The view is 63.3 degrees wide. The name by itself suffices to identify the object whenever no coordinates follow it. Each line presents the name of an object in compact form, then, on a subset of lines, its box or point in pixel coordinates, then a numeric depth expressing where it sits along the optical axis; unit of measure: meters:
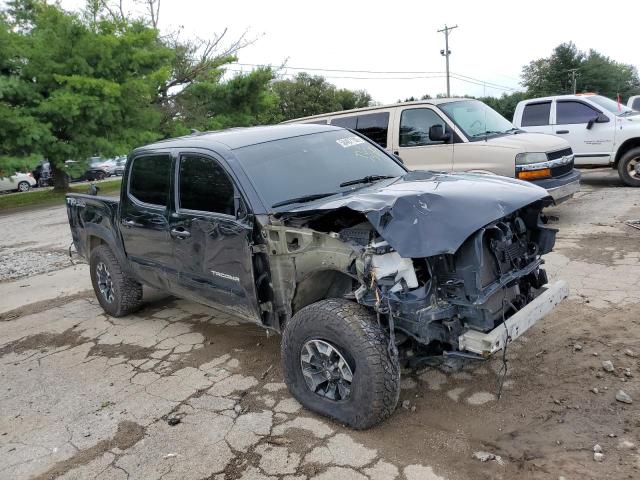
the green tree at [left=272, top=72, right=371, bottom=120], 42.78
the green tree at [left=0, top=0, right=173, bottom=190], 17.58
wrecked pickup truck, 2.99
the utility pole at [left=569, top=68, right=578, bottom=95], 53.75
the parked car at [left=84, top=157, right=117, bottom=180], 31.97
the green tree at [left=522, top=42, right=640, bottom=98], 55.38
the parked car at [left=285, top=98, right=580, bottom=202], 7.47
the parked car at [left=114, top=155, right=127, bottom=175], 34.12
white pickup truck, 10.34
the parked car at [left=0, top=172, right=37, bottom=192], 27.25
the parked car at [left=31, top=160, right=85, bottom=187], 30.75
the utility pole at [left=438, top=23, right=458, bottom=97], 45.37
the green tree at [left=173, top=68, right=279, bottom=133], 23.22
